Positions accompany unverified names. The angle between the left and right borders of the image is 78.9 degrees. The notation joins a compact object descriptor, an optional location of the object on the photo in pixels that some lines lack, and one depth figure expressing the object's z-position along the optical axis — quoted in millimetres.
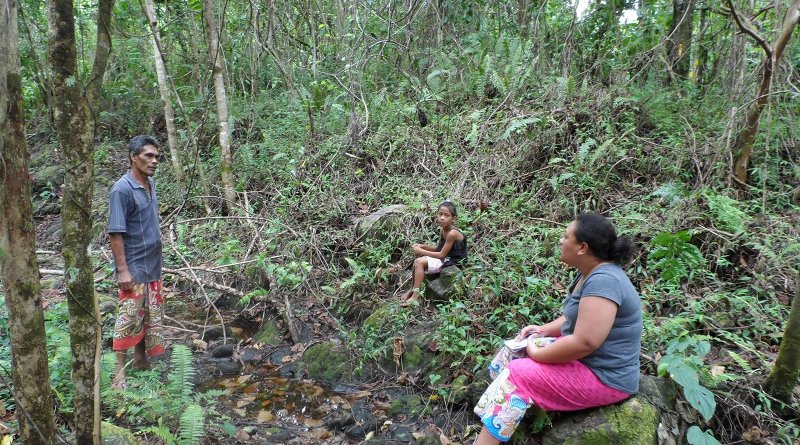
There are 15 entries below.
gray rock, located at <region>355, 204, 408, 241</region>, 6891
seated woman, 2857
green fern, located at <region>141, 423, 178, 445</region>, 3213
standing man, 4133
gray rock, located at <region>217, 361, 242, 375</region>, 5228
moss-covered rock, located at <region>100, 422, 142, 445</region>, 3055
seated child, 5652
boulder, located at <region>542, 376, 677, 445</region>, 3047
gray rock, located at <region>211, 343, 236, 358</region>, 5527
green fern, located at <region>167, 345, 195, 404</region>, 3881
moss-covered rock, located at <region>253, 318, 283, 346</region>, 5902
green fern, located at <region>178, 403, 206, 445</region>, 3254
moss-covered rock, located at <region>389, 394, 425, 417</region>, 4398
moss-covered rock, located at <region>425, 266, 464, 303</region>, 5480
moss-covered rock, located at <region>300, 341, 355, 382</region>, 5113
